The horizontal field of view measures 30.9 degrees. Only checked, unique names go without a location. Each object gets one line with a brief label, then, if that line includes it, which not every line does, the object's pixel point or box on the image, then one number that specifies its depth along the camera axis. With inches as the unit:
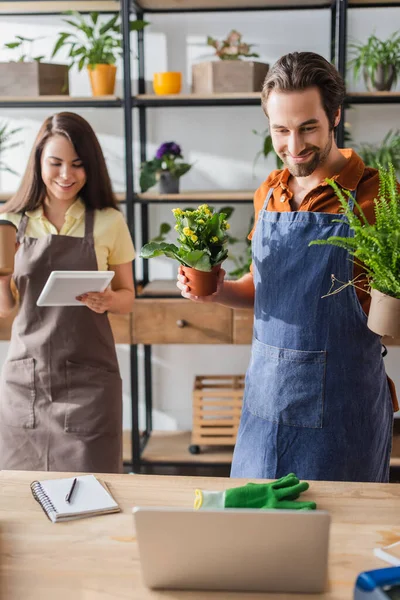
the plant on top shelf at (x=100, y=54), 127.6
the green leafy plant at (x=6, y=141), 140.5
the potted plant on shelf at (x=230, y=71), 128.0
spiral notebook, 53.2
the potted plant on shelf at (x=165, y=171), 133.1
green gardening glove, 52.2
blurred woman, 93.4
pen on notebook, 55.0
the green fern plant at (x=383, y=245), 54.4
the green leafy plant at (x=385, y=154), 129.9
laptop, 40.5
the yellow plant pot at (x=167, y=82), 131.1
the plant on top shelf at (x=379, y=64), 128.0
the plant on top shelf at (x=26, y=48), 142.6
